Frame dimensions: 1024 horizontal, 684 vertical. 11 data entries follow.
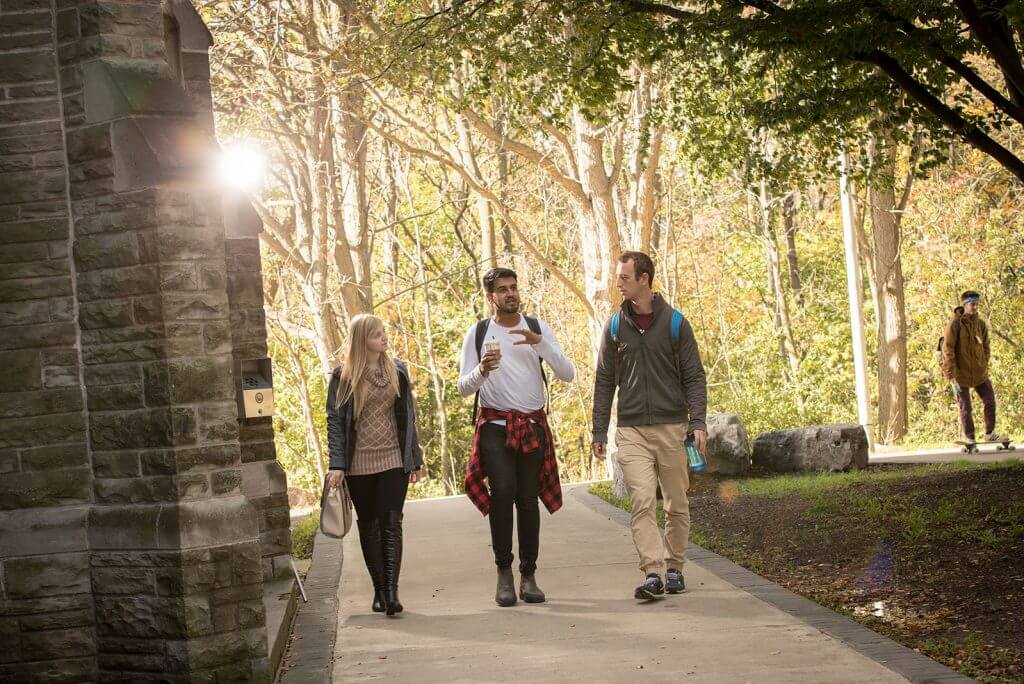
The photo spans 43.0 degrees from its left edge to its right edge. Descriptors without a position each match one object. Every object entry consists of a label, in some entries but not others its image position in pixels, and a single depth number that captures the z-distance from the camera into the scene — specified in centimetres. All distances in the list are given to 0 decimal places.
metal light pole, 1978
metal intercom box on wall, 892
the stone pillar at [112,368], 643
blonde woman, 848
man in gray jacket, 851
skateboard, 1723
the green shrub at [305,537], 1206
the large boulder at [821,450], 1673
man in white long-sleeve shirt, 848
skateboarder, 1700
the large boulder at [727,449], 1642
